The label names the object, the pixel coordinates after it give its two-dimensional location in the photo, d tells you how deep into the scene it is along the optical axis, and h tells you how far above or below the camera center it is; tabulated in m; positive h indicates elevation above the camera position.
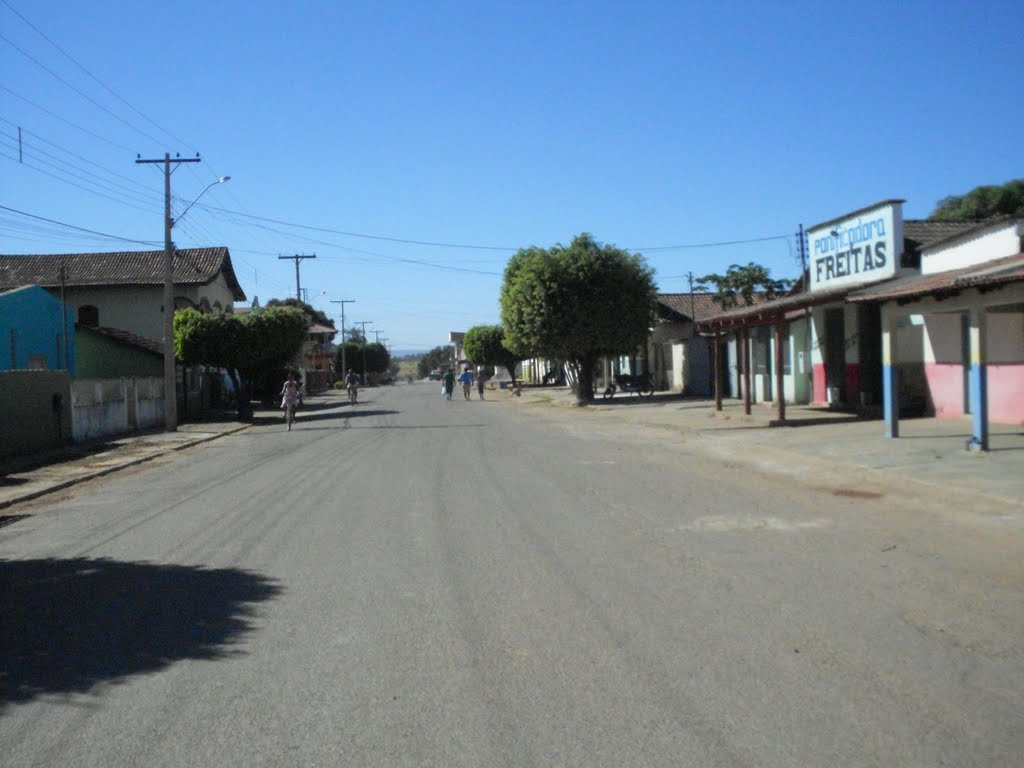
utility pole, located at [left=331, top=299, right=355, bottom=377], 101.50 +2.77
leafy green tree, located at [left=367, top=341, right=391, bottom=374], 123.62 +3.10
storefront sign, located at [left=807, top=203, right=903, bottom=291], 23.95 +3.15
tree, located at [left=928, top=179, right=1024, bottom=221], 45.12 +7.60
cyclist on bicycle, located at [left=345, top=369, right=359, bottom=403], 49.19 -0.13
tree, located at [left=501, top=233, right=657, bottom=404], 39.09 +2.97
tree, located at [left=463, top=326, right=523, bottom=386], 81.38 +2.72
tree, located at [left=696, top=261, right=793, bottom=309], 51.22 +4.56
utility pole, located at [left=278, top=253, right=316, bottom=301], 71.69 +9.07
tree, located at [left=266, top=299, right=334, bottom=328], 88.74 +7.57
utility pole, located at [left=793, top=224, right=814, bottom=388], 28.78 +0.79
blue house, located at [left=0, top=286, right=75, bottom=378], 30.74 +1.98
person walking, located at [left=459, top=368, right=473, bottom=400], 51.47 -0.04
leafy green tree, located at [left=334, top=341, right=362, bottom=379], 115.78 +3.09
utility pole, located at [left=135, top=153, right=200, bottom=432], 31.31 +2.46
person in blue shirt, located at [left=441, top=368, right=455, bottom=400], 52.47 -0.12
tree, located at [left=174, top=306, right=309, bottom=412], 39.59 +1.89
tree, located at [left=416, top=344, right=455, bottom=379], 185.62 +4.57
